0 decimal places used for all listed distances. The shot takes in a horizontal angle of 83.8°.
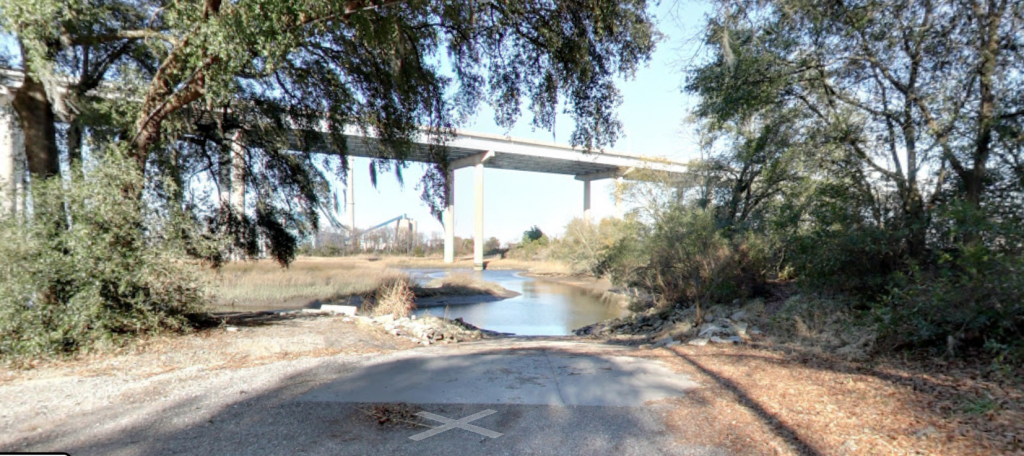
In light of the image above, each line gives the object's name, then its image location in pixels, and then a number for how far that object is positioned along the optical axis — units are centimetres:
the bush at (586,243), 3015
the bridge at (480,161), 1019
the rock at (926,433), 435
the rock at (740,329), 1025
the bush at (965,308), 623
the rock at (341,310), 1371
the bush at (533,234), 8254
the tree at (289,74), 745
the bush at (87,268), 734
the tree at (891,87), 859
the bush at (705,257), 1396
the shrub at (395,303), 1338
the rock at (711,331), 1036
